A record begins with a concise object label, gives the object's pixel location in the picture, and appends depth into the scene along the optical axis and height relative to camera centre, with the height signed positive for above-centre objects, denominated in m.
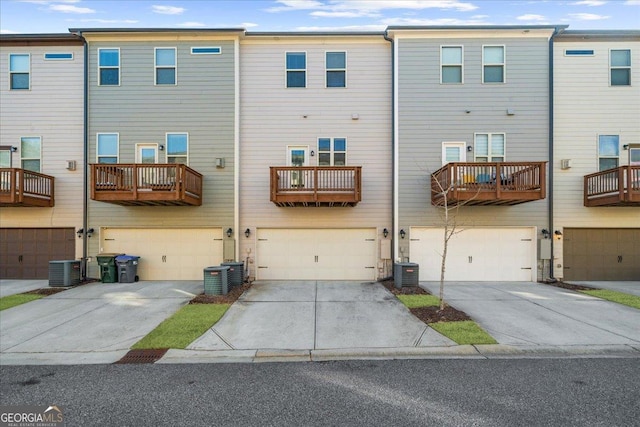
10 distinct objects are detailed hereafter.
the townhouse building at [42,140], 10.30 +2.88
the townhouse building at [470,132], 10.21 +3.18
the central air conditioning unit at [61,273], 9.19 -1.88
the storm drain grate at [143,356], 4.44 -2.30
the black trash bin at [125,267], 9.77 -1.79
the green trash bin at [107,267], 9.70 -1.77
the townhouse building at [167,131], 10.32 +3.20
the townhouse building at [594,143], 10.16 +2.76
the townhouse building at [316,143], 10.38 +2.80
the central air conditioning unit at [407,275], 8.98 -1.87
